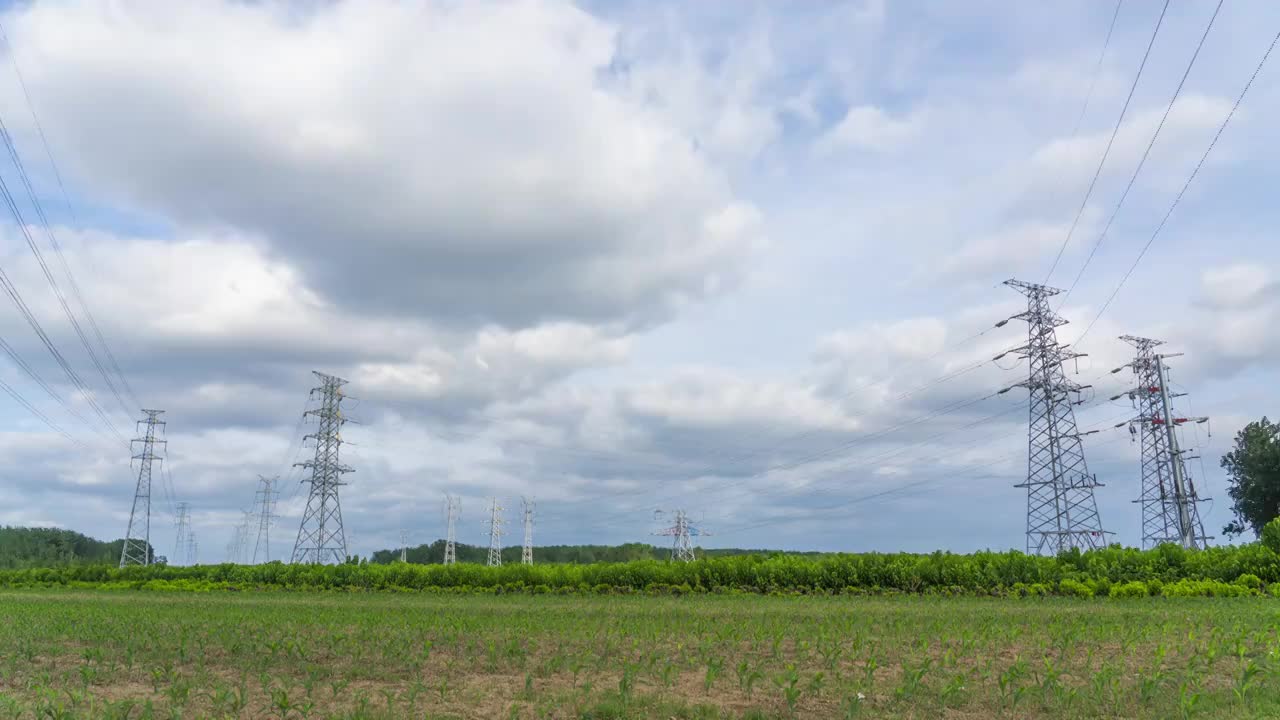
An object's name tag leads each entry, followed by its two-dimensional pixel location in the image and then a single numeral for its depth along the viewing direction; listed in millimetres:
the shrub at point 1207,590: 21797
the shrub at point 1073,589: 23312
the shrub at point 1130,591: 22609
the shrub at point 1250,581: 22391
